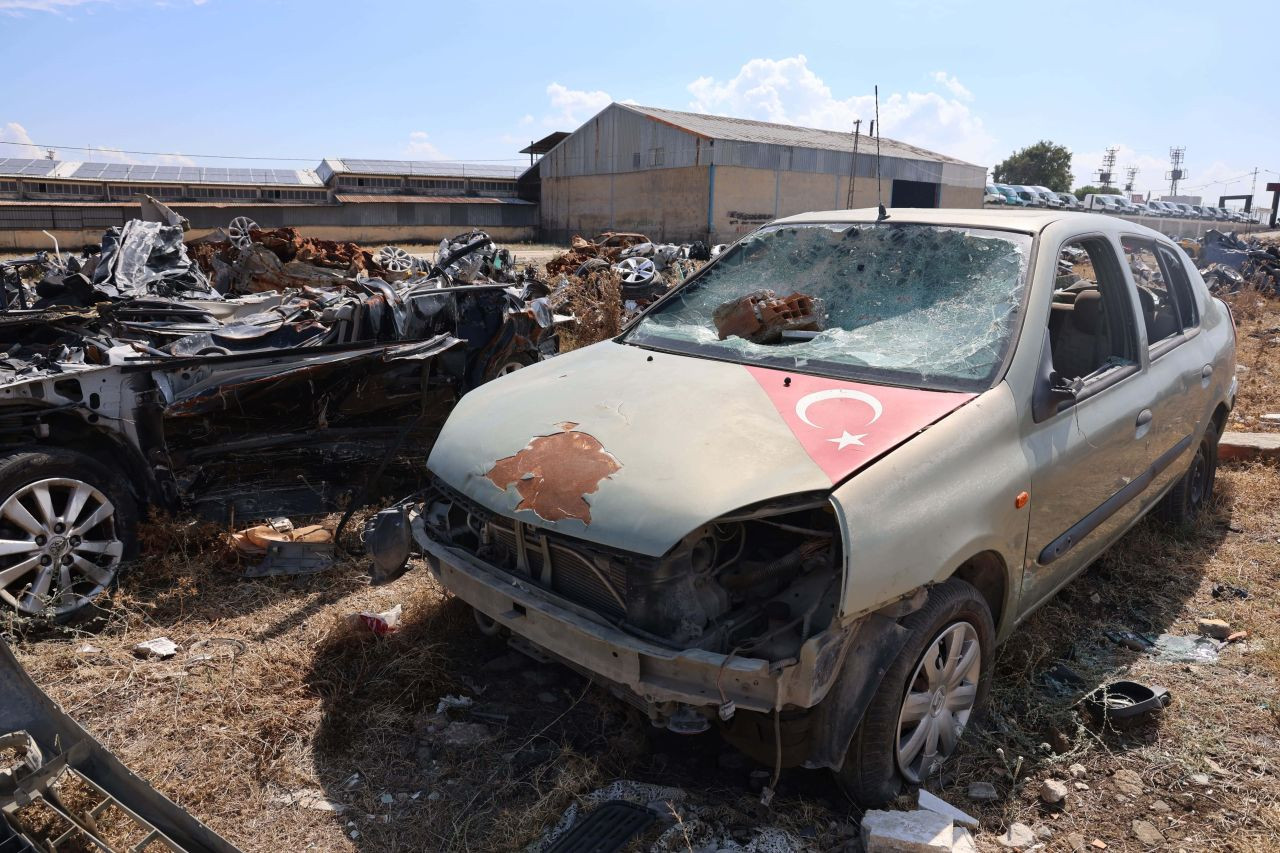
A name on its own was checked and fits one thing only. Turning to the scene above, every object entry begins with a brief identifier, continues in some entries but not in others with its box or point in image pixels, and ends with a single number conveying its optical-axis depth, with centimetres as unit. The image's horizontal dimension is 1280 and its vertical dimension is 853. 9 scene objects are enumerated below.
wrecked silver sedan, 229
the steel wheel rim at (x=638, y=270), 1271
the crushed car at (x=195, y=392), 362
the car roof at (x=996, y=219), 344
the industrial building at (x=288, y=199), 3102
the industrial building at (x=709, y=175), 3281
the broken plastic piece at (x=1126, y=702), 304
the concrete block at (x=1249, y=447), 589
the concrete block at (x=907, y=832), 228
